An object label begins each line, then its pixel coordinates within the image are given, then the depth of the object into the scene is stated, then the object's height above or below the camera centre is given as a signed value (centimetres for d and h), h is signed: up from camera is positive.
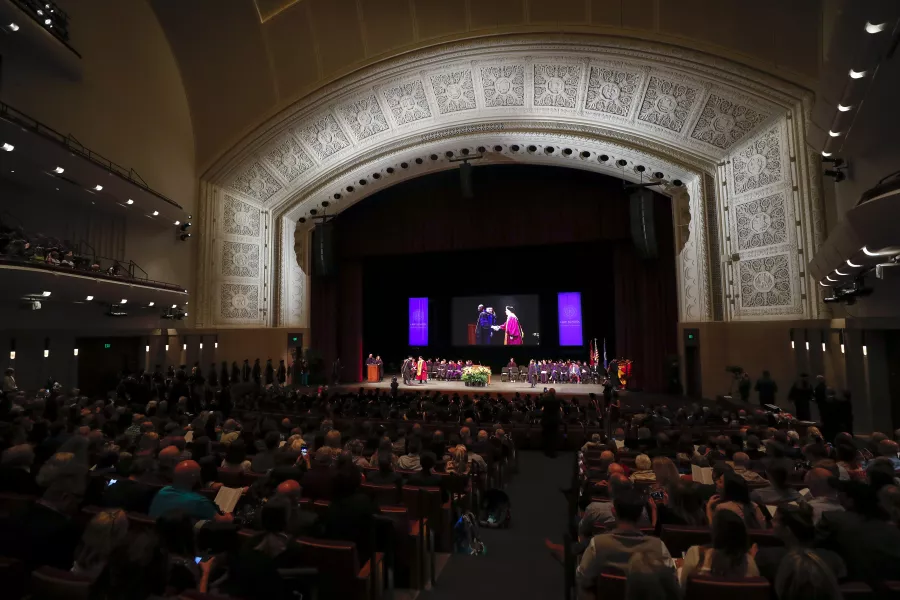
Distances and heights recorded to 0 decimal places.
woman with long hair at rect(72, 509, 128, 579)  228 -93
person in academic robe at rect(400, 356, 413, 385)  1973 -118
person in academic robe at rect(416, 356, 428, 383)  1977 -128
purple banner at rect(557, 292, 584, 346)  2041 +82
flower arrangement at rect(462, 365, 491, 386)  1814 -136
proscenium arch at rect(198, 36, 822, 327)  1256 +620
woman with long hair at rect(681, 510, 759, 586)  223 -103
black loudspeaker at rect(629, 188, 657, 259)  1555 +368
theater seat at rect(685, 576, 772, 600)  215 -115
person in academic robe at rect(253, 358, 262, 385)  1664 -104
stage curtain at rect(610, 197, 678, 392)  1692 +85
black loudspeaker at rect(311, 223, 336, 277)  1897 +366
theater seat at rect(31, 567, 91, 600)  211 -106
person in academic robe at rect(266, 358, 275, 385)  1705 -111
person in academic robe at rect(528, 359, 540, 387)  1838 -132
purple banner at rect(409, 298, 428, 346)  2250 +86
